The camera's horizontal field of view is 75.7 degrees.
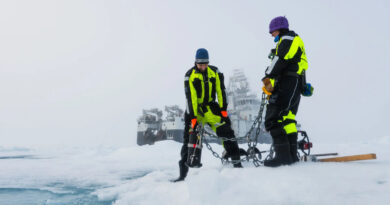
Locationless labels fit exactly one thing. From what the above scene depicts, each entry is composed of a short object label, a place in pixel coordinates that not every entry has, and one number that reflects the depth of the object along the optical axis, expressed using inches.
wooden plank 89.1
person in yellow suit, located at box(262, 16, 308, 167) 96.3
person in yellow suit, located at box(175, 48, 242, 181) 124.7
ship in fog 1146.7
